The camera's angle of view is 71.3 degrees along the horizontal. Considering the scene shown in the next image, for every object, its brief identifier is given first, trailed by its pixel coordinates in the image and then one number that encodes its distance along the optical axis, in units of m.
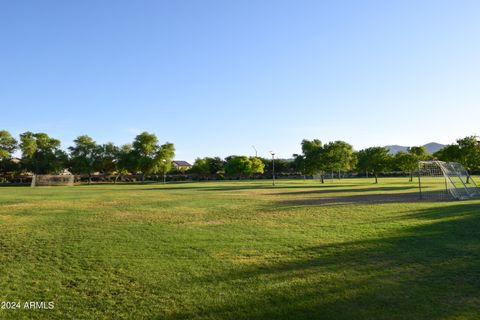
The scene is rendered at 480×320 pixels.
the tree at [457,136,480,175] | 40.69
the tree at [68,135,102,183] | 89.69
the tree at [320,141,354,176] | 63.34
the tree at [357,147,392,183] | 64.44
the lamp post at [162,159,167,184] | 91.88
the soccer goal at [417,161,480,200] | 26.97
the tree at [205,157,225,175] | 117.75
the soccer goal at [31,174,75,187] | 76.75
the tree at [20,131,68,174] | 86.31
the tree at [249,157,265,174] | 107.74
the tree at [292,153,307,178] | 68.36
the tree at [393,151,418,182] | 54.31
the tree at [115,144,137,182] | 91.69
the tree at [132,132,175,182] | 90.38
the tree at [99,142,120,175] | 95.50
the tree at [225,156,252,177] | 103.12
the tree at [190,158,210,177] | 115.00
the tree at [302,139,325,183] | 63.72
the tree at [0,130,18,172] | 86.56
